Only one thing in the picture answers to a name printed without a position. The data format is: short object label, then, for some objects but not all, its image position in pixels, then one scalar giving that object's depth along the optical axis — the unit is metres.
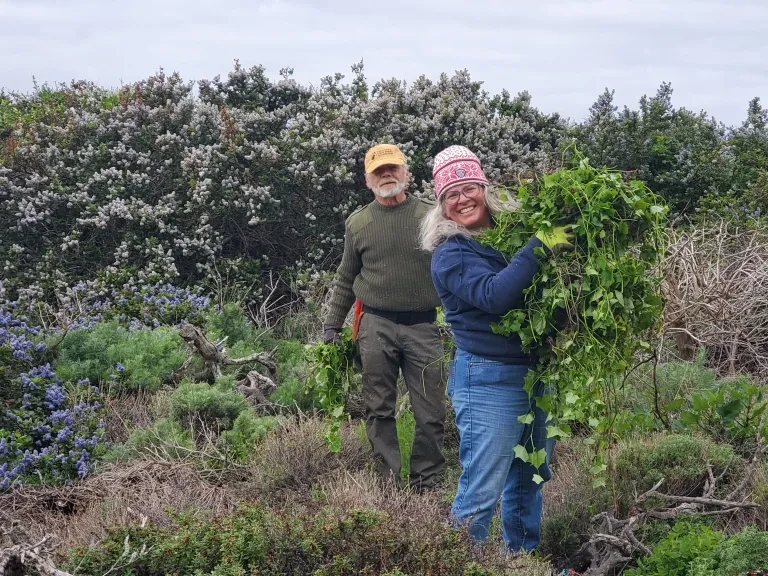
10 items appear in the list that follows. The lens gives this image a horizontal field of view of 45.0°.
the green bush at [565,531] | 5.16
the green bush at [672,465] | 5.45
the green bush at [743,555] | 3.91
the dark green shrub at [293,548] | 3.67
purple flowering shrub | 6.27
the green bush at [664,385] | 6.45
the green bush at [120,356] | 7.64
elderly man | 5.98
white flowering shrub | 10.45
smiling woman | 4.24
